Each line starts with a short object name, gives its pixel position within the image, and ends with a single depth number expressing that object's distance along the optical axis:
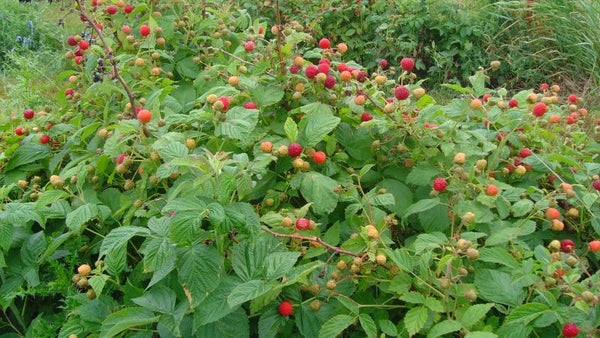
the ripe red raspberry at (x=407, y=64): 1.77
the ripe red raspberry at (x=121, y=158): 1.67
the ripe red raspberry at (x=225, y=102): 1.61
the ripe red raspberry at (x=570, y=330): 1.28
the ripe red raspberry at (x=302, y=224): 1.45
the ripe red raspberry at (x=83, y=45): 2.17
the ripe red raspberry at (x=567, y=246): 1.55
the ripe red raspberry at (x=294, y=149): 1.59
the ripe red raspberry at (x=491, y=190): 1.52
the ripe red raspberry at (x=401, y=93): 1.64
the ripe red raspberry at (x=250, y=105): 1.77
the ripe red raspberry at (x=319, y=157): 1.65
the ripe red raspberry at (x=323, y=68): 1.78
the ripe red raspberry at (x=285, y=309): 1.41
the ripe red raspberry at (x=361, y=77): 1.86
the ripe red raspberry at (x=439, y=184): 1.55
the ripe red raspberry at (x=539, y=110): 1.70
